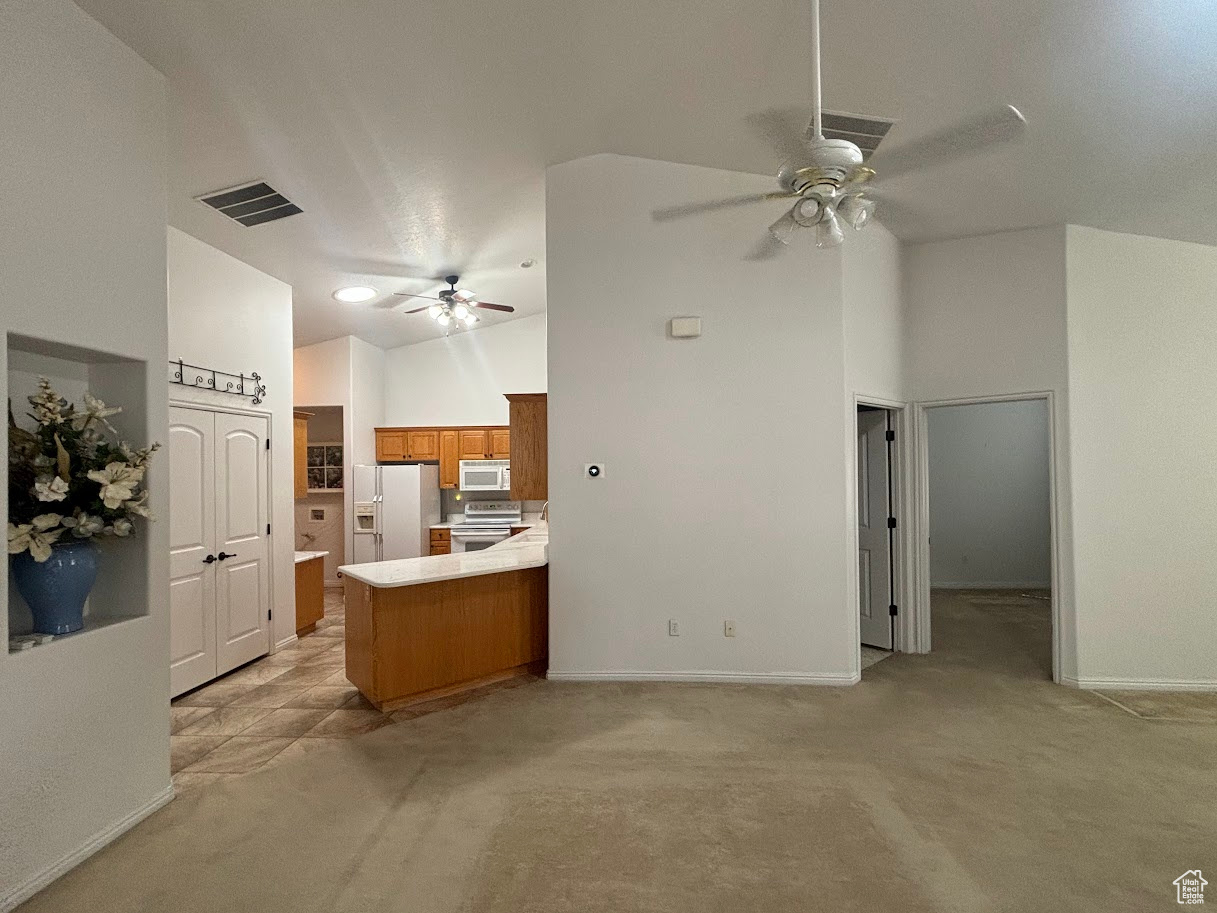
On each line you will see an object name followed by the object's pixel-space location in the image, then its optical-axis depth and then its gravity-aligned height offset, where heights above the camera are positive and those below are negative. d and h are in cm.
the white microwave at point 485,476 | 824 -12
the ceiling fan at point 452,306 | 605 +152
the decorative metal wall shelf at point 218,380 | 431 +63
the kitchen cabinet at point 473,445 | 849 +28
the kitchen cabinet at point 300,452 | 679 +17
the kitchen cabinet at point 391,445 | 856 +29
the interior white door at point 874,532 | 521 -57
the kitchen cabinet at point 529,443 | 493 +17
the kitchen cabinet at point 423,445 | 852 +29
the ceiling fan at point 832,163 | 213 +108
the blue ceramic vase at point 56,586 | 244 -44
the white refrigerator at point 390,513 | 791 -56
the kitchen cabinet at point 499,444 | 845 +29
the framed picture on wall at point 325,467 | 859 +1
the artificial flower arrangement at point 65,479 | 236 -3
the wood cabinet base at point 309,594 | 592 -118
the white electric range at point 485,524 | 791 -73
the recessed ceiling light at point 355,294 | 608 +165
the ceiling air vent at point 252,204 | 395 +167
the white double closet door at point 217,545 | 431 -54
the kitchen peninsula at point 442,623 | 397 -102
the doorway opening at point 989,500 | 779 -47
